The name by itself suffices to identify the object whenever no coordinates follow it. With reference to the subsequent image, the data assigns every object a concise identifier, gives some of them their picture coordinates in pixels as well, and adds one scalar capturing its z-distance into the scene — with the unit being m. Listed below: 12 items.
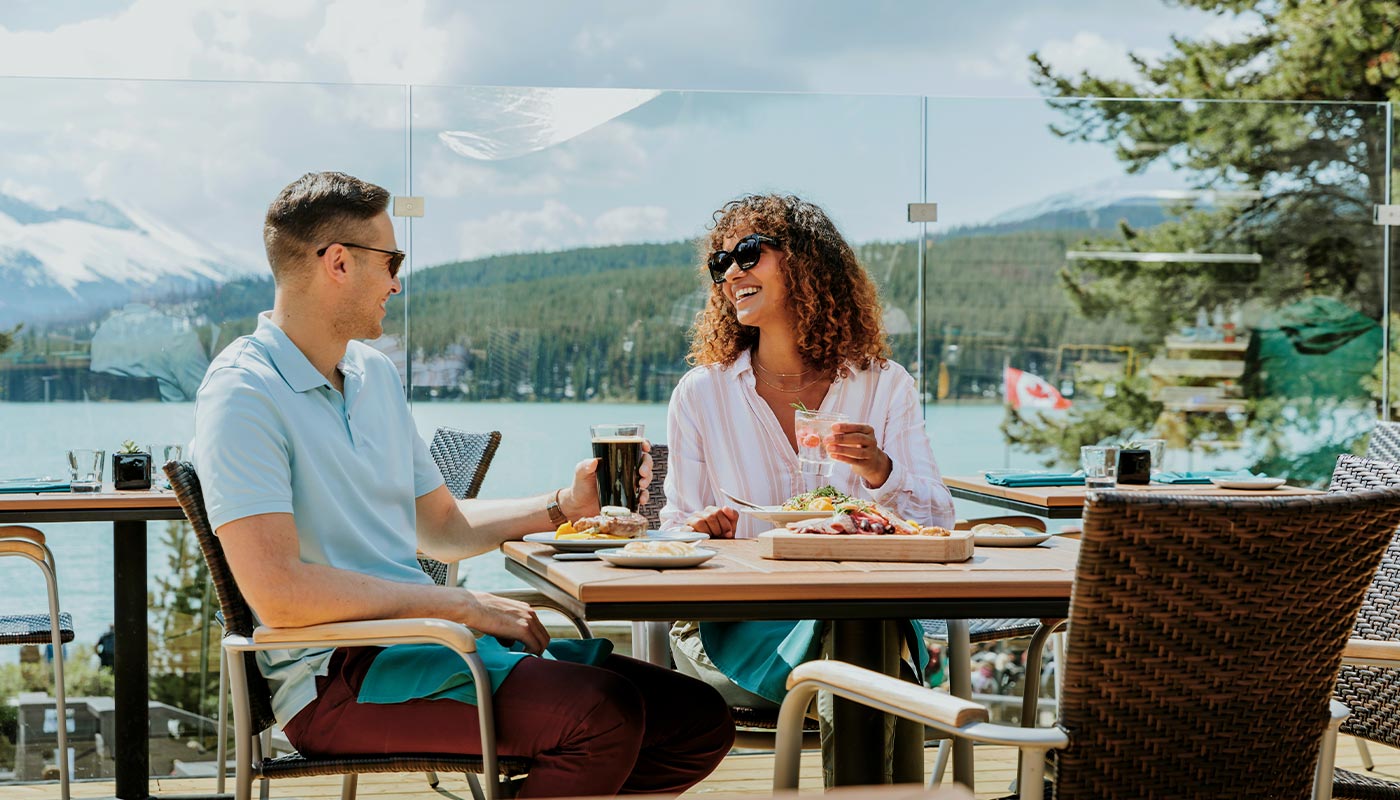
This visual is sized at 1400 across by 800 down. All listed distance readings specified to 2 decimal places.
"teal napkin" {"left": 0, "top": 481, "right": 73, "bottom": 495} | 4.04
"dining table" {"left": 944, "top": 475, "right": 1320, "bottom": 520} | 3.89
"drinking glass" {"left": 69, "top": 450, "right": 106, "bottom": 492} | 4.00
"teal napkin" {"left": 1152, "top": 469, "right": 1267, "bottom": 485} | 4.37
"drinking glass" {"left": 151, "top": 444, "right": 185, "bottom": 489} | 3.87
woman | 3.12
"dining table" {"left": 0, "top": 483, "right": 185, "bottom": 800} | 3.99
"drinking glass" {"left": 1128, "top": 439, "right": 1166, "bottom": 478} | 4.04
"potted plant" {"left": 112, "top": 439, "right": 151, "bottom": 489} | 4.04
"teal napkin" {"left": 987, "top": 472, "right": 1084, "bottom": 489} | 4.33
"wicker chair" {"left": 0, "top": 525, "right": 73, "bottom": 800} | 3.72
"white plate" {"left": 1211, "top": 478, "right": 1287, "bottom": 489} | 4.20
